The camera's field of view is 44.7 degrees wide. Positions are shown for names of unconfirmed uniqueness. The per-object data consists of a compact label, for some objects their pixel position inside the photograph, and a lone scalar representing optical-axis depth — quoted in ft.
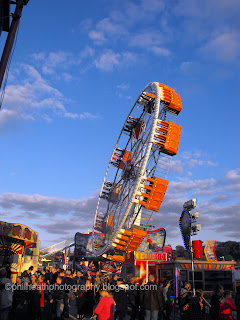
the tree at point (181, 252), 422.08
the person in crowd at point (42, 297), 30.94
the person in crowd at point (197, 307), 27.43
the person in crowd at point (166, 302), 38.23
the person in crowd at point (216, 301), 28.41
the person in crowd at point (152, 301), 29.99
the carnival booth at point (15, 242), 78.02
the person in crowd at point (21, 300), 28.68
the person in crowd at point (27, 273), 50.78
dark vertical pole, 37.92
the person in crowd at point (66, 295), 35.63
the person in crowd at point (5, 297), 24.66
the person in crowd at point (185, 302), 31.83
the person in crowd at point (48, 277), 53.24
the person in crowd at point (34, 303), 29.12
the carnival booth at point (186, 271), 56.54
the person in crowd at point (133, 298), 36.45
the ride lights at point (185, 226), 70.58
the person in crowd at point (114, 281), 36.52
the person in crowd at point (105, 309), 22.97
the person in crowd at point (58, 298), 33.99
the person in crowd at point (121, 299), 33.71
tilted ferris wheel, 73.56
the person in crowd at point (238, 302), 31.48
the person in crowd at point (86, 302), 34.37
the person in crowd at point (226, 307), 25.33
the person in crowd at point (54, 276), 54.42
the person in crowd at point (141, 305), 32.50
